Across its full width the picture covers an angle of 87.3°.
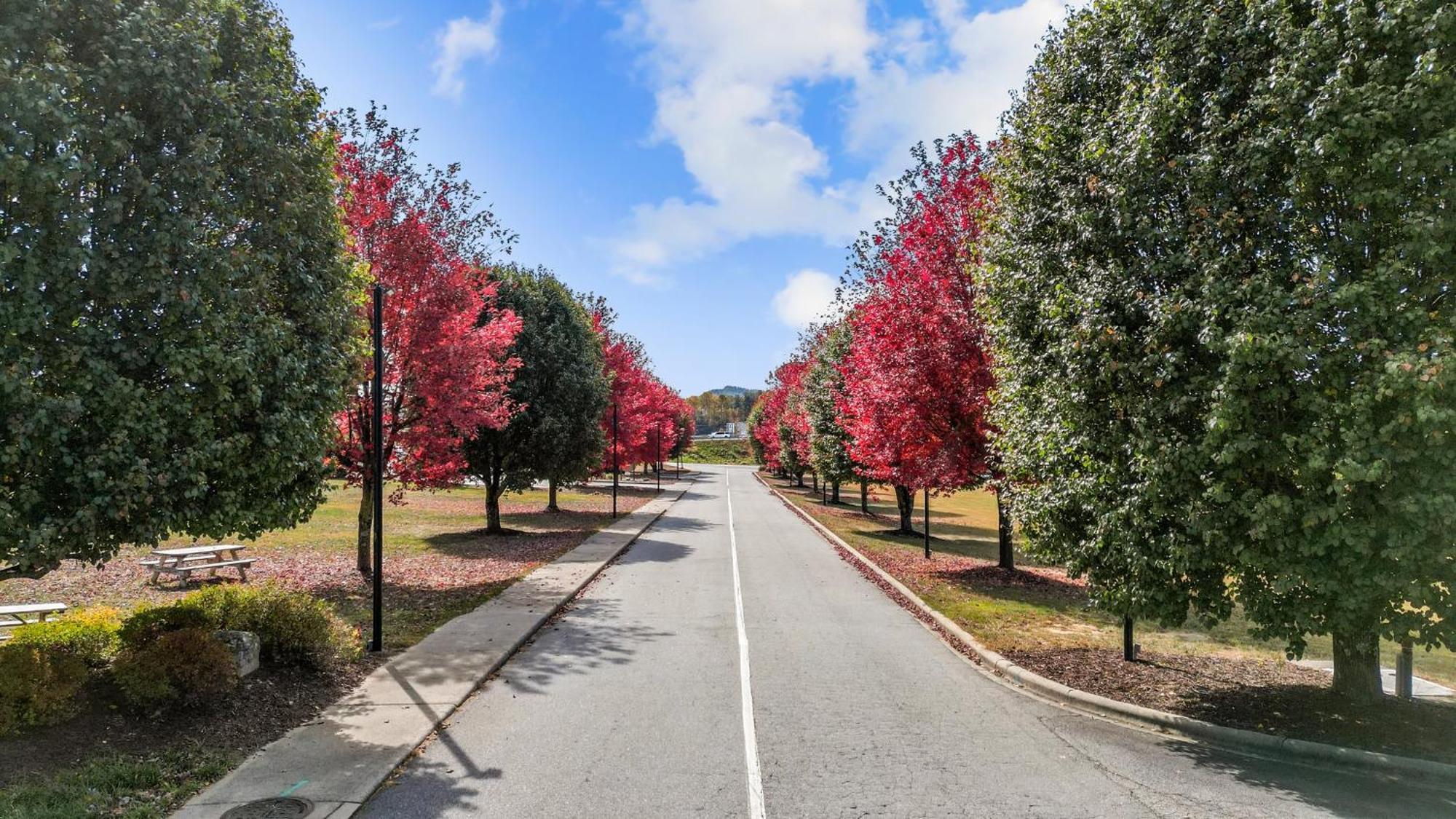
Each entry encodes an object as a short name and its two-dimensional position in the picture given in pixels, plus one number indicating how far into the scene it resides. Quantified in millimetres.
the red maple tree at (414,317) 16219
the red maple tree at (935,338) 16203
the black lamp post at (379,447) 9836
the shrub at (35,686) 6055
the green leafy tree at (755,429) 81488
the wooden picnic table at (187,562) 14320
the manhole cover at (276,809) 5367
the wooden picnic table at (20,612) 9664
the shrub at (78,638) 7328
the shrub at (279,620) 8422
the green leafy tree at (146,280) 5680
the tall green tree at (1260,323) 6117
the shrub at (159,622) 7438
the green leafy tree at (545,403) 25781
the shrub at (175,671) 6828
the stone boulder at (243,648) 7848
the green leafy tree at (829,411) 30672
